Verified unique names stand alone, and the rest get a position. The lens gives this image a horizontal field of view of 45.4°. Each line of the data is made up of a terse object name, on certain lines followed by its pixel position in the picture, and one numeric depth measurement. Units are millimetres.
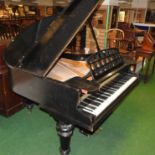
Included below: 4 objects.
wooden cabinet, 2312
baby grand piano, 1468
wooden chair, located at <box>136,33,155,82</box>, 3861
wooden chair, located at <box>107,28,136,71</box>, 4220
